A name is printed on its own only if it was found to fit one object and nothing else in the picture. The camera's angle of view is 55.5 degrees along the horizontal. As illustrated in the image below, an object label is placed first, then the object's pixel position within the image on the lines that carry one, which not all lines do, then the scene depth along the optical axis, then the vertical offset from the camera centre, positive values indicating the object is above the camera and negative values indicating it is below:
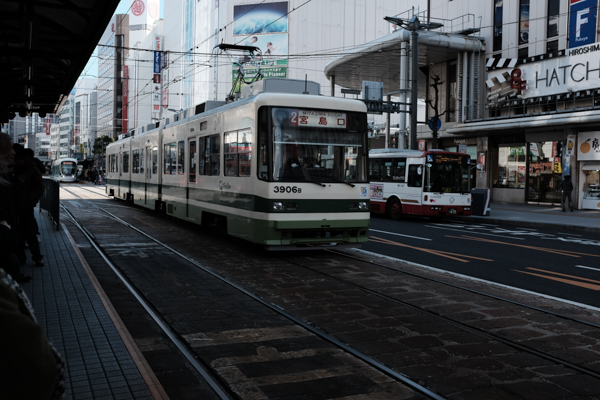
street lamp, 24.98 +5.04
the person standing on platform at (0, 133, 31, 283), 2.81 -0.37
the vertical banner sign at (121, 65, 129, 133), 112.62 +15.19
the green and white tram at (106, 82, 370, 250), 9.82 +0.04
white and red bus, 20.08 -0.30
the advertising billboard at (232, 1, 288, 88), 72.75 +18.16
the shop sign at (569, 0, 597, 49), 24.25 +6.72
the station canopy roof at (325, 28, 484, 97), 30.00 +6.84
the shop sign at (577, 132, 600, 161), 24.86 +1.37
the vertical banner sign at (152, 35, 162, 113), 83.25 +13.06
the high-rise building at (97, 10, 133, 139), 120.12 +20.22
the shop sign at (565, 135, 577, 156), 25.67 +1.54
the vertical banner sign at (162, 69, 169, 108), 93.19 +13.83
